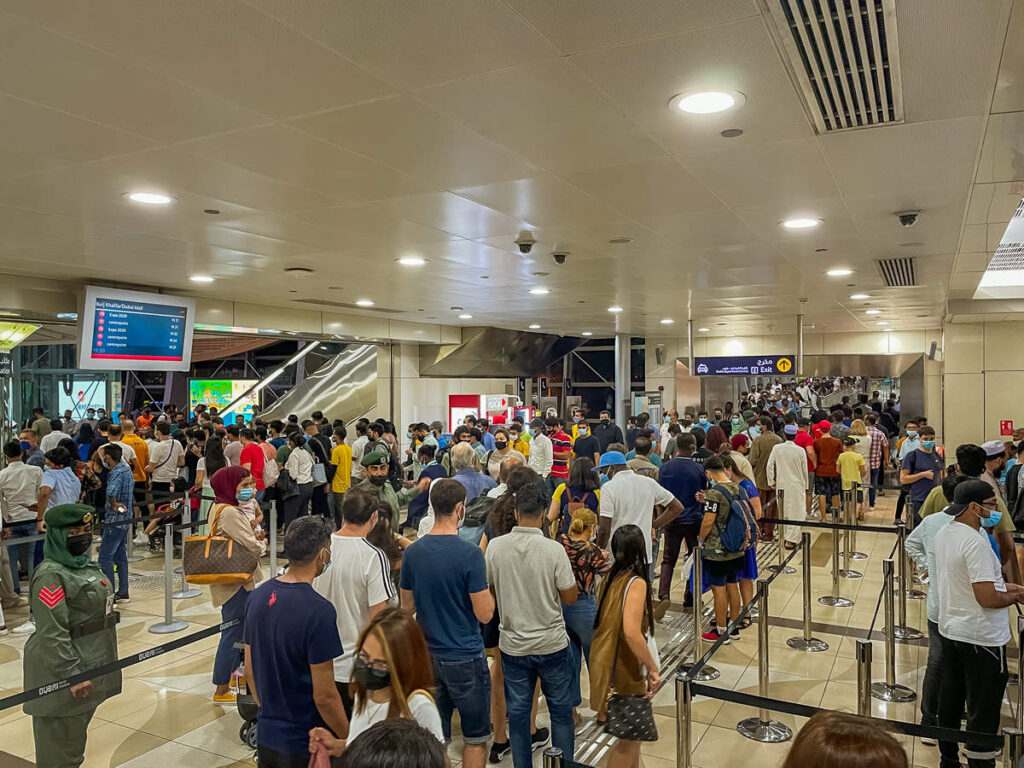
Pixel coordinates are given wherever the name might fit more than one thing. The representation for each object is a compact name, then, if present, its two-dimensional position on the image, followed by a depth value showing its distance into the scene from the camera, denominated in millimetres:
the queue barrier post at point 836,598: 7711
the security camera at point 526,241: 6727
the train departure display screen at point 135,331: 9117
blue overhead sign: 17417
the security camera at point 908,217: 5883
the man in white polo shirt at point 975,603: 3893
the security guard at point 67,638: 3555
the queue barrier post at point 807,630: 6383
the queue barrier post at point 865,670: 3524
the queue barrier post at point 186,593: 8047
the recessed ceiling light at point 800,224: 6297
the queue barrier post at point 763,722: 4777
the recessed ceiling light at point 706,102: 3408
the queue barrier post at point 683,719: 2979
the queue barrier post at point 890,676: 5379
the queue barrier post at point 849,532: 8945
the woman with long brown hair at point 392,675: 2342
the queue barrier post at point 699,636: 5633
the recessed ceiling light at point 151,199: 5270
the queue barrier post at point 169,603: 6934
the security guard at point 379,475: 5629
